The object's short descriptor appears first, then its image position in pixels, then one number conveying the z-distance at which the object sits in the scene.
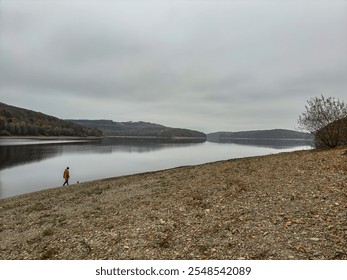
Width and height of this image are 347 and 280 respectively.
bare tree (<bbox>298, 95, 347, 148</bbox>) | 22.75
